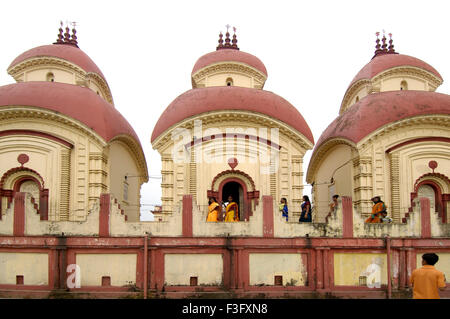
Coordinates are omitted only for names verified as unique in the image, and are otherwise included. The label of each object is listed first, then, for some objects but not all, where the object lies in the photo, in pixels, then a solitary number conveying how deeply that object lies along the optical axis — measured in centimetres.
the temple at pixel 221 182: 1345
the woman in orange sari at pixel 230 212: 1451
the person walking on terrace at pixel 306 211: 1508
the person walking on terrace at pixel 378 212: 1444
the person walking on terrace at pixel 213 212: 1440
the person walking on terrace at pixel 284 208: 1539
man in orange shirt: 652
